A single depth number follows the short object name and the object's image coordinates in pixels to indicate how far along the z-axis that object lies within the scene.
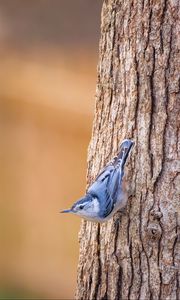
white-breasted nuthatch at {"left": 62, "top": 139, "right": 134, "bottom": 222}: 9.65
